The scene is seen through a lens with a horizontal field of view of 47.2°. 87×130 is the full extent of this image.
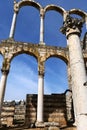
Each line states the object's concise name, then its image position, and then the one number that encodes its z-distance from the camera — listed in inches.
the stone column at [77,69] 155.2
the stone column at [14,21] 423.5
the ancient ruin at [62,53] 161.9
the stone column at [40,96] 329.5
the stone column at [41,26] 432.1
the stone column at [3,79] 336.7
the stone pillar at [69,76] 416.1
